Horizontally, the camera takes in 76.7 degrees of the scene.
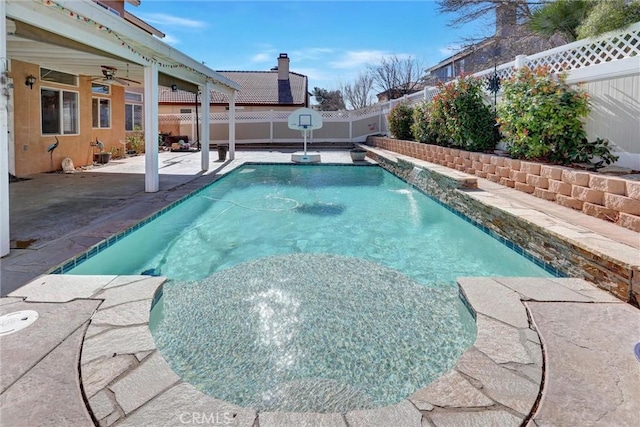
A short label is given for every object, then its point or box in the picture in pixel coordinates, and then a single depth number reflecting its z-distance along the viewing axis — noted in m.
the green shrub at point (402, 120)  14.98
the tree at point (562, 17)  8.08
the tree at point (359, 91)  39.05
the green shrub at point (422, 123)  11.77
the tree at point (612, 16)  5.47
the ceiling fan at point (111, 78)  10.07
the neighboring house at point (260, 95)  26.44
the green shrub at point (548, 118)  5.98
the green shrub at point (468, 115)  8.73
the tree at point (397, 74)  33.41
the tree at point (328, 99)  43.19
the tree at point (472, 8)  14.88
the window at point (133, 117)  16.92
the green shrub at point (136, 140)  16.33
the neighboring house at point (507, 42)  14.49
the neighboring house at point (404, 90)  32.28
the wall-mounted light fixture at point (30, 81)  9.69
